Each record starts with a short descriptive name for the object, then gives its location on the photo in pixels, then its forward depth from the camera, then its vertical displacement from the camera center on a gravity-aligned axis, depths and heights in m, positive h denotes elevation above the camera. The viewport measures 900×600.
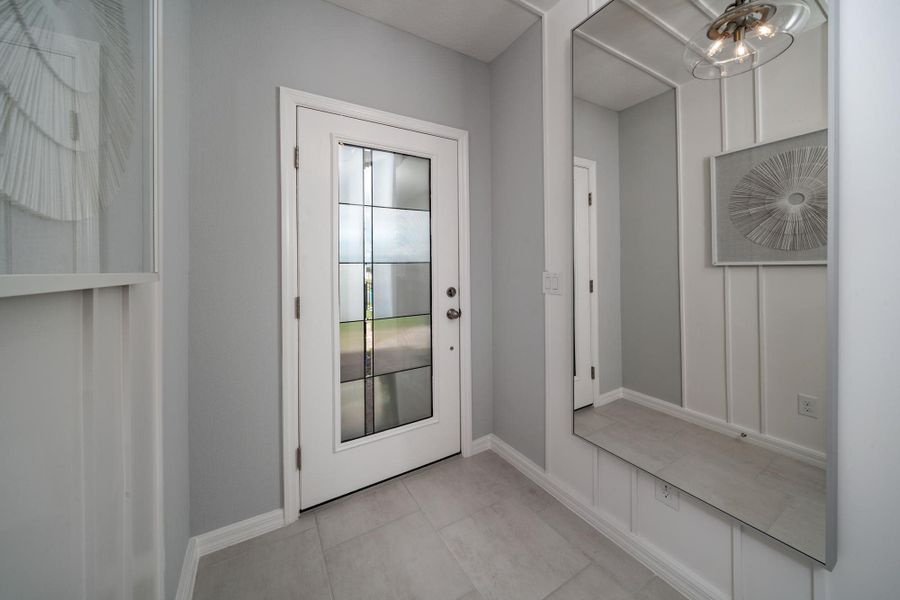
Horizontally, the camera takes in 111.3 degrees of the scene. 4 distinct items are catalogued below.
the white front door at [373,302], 1.62 -0.03
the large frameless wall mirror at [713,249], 0.93 +0.17
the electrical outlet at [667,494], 1.24 -0.82
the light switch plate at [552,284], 1.76 +0.07
